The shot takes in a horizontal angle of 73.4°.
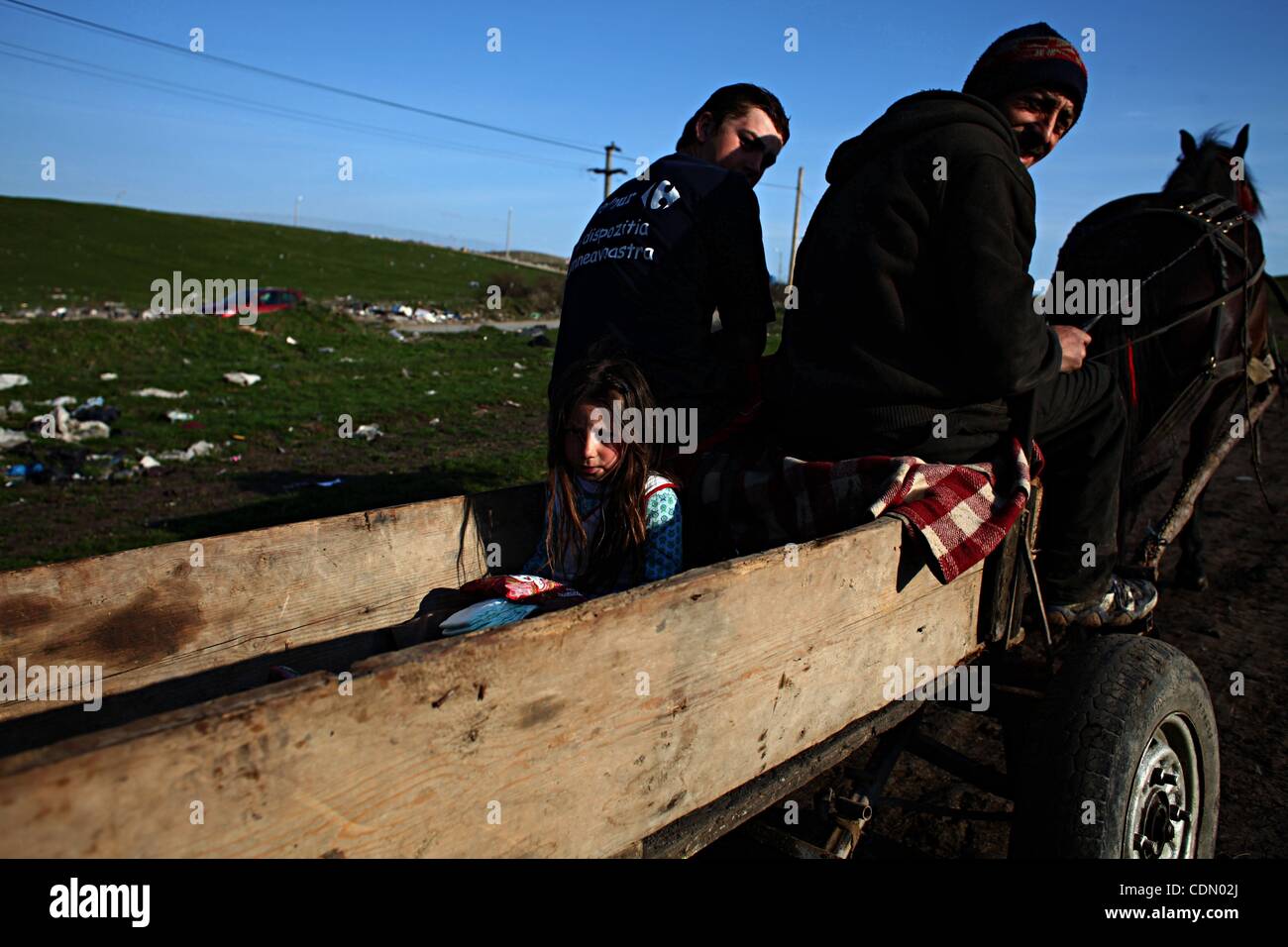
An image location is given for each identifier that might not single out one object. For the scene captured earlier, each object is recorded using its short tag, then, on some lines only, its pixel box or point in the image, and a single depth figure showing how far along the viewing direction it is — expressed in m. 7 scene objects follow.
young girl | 2.53
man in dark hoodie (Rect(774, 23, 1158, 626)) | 2.31
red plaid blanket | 2.14
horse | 4.13
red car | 23.64
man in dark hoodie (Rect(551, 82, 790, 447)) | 3.03
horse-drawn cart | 1.11
